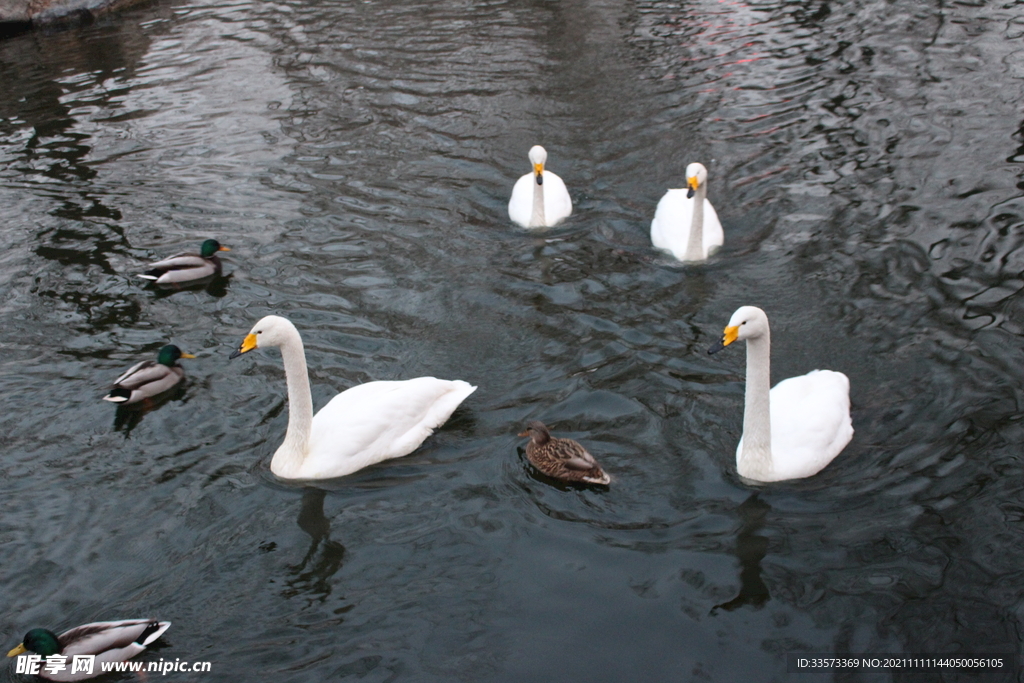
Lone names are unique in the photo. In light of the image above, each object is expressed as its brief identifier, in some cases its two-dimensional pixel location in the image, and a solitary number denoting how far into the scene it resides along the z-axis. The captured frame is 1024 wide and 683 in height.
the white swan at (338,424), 6.90
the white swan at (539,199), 10.44
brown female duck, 6.52
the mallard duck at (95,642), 5.41
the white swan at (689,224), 9.34
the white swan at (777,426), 6.40
